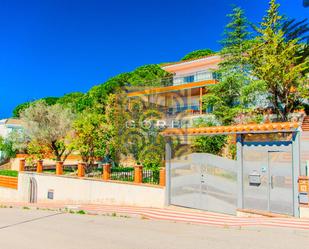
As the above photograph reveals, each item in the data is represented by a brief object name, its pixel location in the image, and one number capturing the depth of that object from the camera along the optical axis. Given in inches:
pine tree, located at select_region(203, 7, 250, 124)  835.4
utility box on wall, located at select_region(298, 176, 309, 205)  346.9
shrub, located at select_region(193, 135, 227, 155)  668.1
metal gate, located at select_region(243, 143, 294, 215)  363.3
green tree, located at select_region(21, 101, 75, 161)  879.1
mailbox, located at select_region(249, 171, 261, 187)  383.6
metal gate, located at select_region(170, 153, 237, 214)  412.5
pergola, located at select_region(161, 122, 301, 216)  356.8
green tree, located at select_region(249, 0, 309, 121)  701.3
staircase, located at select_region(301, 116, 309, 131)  797.3
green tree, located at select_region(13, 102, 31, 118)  2807.8
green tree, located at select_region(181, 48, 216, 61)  2398.0
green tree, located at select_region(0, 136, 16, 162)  1294.3
